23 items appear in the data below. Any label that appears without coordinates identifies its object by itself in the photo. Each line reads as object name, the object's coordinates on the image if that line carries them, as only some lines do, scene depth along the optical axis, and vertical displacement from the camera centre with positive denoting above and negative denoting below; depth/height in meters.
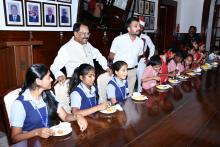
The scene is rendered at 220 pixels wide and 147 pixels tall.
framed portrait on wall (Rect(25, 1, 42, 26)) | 2.89 +0.32
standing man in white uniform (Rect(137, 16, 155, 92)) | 4.11 -0.36
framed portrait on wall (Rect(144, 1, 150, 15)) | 5.46 +0.78
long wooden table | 1.23 -0.54
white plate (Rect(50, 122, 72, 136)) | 1.27 -0.52
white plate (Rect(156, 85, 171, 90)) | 2.37 -0.48
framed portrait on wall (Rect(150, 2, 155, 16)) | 5.68 +0.82
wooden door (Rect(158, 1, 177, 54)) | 6.74 +0.45
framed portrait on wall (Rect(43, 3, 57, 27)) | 3.13 +0.33
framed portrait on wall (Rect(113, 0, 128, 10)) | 4.19 +0.67
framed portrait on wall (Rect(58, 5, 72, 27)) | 3.36 +0.35
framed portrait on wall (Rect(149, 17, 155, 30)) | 5.74 +0.47
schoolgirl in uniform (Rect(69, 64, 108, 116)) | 1.91 -0.43
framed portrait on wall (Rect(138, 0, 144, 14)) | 5.25 +0.77
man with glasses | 2.44 -0.16
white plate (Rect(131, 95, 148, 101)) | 1.96 -0.50
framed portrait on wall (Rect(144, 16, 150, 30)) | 5.57 +0.43
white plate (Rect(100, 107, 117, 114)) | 1.64 -0.51
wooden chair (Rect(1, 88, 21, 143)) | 1.47 -0.44
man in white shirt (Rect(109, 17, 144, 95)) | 3.22 -0.14
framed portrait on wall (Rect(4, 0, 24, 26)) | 2.66 +0.30
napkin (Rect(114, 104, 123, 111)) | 1.71 -0.51
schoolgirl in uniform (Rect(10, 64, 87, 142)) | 1.46 -0.48
